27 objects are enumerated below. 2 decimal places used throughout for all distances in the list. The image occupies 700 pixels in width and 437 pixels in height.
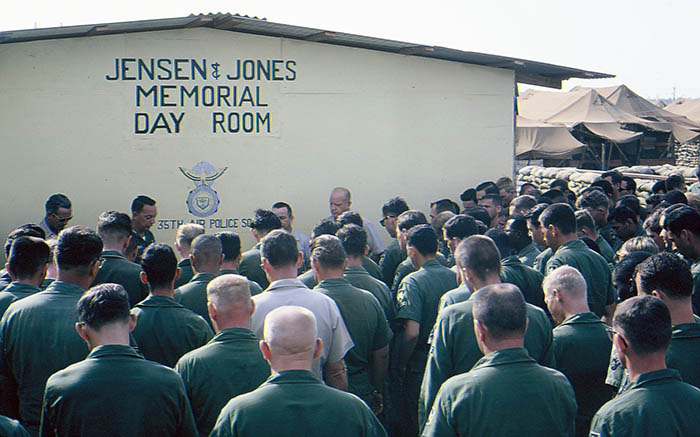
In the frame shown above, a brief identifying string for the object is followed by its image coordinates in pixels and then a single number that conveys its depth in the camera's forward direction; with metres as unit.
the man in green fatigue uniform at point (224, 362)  3.67
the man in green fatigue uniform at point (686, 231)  5.46
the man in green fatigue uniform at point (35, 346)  4.05
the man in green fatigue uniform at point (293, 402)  2.88
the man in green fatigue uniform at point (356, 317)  4.80
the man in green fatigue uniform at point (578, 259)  5.78
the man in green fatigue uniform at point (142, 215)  7.91
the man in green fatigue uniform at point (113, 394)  3.19
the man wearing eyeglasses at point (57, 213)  7.55
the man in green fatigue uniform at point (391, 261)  7.12
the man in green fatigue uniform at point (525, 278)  5.39
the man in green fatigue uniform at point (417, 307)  5.26
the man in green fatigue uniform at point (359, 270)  5.36
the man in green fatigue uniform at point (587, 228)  6.71
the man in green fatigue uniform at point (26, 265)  4.59
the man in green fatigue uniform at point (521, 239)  6.55
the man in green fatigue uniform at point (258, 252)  6.54
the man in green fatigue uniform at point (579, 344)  4.26
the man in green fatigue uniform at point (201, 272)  5.04
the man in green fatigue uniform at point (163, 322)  4.30
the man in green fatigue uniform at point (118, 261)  5.52
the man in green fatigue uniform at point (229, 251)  5.68
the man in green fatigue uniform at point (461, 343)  4.07
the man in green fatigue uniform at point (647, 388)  2.97
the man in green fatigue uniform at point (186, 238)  6.30
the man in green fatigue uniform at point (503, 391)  3.14
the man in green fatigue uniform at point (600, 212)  7.88
